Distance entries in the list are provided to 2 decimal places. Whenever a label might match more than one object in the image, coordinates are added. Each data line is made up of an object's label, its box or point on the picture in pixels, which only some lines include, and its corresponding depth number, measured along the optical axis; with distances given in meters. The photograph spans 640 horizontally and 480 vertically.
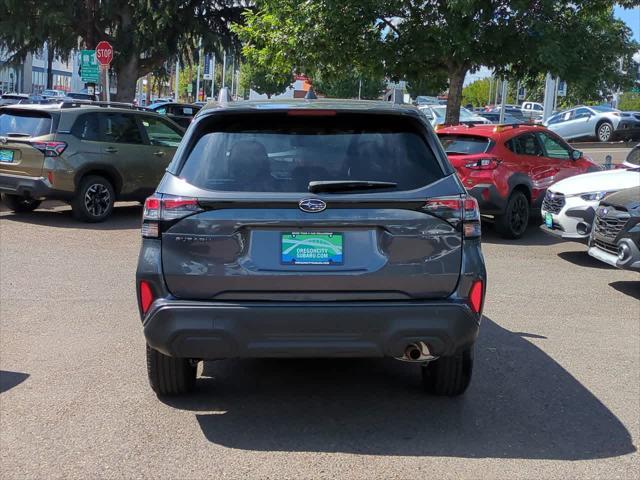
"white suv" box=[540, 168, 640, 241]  10.61
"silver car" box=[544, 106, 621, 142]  32.50
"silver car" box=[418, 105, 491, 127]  28.45
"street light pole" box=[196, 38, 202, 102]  24.99
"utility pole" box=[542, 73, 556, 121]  31.77
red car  12.16
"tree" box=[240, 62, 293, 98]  18.28
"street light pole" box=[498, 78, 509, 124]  30.53
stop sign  19.28
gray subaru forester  4.33
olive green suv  12.15
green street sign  21.75
